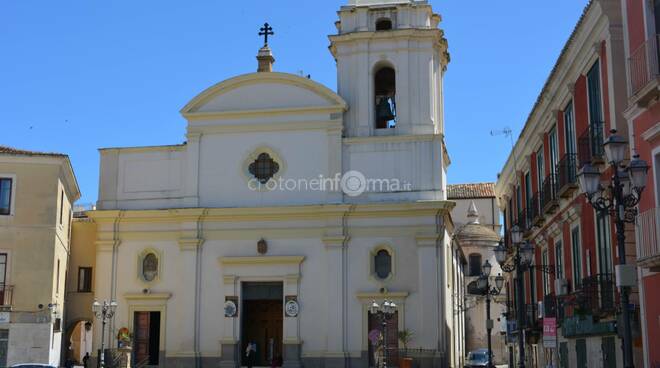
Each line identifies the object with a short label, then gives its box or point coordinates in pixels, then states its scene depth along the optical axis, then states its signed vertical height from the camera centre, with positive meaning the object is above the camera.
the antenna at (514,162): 34.71 +6.85
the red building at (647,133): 15.68 +3.71
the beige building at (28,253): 32.62 +3.03
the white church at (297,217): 34.19 +4.65
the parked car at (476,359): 44.66 -1.28
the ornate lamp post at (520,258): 21.55 +1.89
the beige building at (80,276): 37.25 +2.46
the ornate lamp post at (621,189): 12.57 +2.19
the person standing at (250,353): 34.69 -0.73
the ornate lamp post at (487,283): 26.25 +1.52
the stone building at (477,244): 65.69 +6.93
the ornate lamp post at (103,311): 31.00 +0.85
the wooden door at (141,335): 35.81 -0.02
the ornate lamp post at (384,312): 30.31 +0.79
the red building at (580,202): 19.34 +3.72
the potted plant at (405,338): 33.37 -0.14
